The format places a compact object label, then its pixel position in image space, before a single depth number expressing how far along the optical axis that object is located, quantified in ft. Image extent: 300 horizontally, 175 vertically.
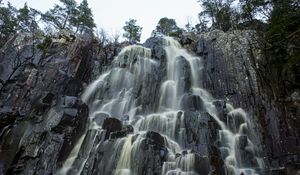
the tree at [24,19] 113.91
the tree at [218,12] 103.04
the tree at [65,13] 116.58
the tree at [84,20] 119.34
